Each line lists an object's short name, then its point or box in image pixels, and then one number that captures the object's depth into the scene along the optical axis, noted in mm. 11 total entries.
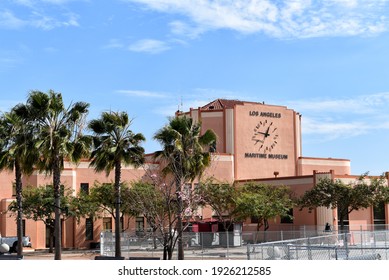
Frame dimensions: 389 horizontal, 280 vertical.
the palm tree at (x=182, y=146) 37156
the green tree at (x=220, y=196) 54594
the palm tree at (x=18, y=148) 35000
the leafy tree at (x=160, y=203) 32287
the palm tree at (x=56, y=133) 33969
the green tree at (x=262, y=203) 51375
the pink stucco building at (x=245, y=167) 59156
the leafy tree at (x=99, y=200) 53750
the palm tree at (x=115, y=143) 37938
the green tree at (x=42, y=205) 51750
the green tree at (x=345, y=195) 54188
